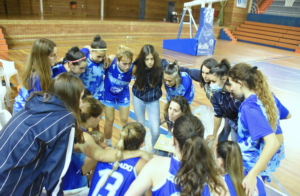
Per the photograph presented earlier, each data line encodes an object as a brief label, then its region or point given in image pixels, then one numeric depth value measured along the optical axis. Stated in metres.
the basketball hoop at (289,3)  18.42
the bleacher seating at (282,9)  18.07
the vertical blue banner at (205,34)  9.99
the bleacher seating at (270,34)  14.65
